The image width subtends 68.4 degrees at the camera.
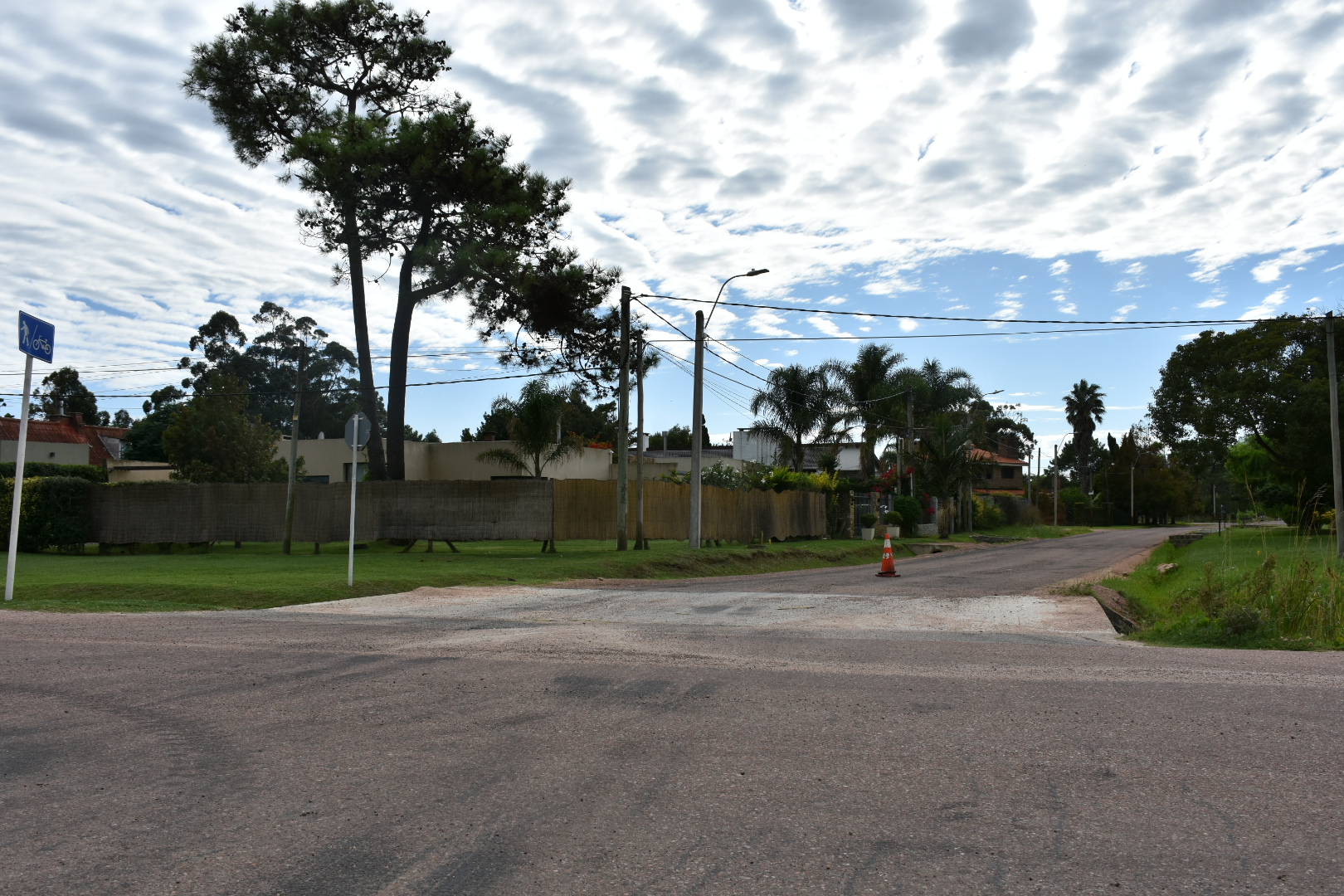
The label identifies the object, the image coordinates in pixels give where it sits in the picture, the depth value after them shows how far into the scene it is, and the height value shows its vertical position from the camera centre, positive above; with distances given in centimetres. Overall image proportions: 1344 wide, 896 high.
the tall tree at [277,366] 6581 +929
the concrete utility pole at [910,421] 4626 +416
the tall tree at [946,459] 4572 +235
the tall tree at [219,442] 4184 +256
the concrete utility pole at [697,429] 2600 +209
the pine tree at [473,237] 2830 +813
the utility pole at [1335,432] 2356 +208
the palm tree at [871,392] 4656 +586
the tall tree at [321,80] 2967 +1316
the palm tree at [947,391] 5491 +667
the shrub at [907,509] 4412 -1
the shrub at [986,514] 5753 -25
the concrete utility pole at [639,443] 2597 +165
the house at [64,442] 6019 +375
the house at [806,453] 4872 +339
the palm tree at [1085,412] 9544 +961
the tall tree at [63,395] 6738 +731
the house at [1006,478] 9606 +326
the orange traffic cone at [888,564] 2103 -118
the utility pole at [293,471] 2506 +82
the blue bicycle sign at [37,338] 1290 +216
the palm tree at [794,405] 4494 +472
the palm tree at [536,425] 3036 +251
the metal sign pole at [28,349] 1289 +199
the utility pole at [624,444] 2522 +163
